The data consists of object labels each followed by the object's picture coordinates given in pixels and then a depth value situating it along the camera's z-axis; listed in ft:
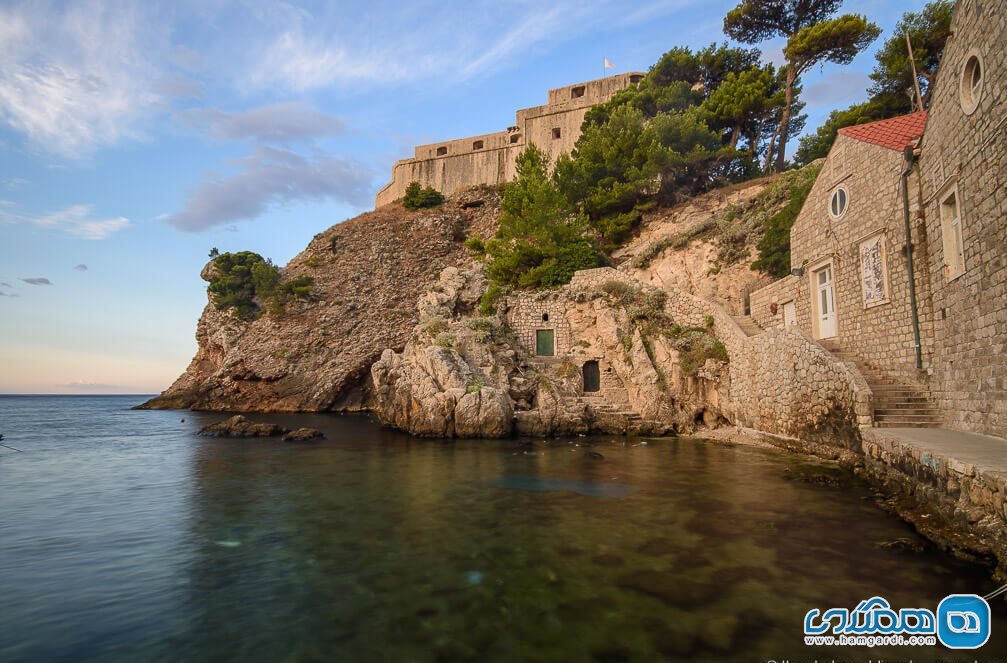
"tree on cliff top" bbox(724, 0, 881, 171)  81.35
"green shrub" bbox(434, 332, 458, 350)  67.82
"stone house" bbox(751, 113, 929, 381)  37.11
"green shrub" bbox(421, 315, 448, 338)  71.67
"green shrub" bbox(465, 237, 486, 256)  98.41
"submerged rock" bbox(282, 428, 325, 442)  62.85
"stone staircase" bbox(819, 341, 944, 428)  32.71
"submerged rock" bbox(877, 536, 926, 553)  19.15
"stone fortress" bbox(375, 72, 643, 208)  133.28
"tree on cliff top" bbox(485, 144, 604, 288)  80.79
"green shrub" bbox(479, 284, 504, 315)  78.33
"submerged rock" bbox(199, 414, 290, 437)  68.39
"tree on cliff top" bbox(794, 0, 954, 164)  67.73
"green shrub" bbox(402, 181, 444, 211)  154.30
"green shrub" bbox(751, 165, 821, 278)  62.28
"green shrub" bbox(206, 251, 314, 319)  128.98
